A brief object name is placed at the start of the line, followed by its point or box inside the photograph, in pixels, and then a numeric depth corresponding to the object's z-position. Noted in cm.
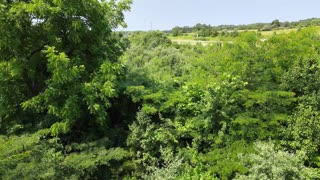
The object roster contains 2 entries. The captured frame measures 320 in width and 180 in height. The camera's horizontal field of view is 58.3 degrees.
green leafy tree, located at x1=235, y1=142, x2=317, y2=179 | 793
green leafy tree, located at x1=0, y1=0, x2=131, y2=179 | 872
